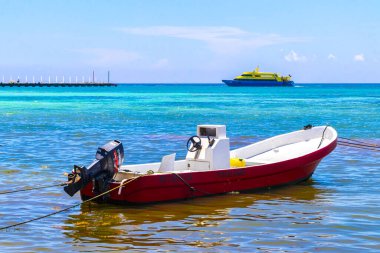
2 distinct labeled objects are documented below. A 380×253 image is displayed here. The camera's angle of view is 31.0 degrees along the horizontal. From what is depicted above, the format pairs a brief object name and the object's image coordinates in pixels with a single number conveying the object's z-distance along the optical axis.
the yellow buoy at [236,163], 20.08
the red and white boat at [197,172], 16.23
